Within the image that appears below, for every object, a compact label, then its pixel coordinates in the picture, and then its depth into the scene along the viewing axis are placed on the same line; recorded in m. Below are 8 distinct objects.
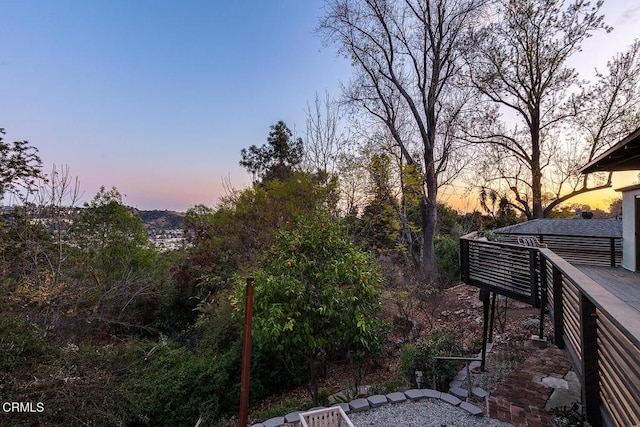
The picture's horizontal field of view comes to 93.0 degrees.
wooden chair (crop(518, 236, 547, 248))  6.47
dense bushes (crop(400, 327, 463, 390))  5.47
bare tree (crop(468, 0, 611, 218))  13.28
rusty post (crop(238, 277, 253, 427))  3.13
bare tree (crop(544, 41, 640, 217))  12.78
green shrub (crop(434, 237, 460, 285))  14.22
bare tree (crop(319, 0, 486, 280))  12.92
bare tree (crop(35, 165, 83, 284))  7.37
